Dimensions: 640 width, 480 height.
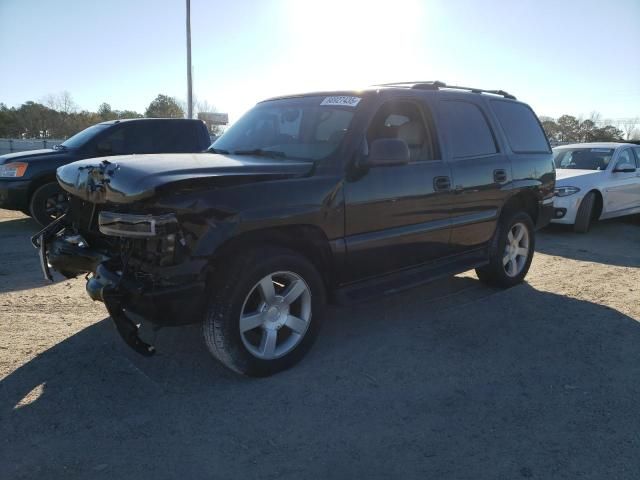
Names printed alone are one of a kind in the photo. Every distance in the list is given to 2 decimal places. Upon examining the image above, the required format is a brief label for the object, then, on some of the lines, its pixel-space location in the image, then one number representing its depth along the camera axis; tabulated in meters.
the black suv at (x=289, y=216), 2.91
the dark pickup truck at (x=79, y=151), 7.88
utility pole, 20.91
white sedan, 8.95
